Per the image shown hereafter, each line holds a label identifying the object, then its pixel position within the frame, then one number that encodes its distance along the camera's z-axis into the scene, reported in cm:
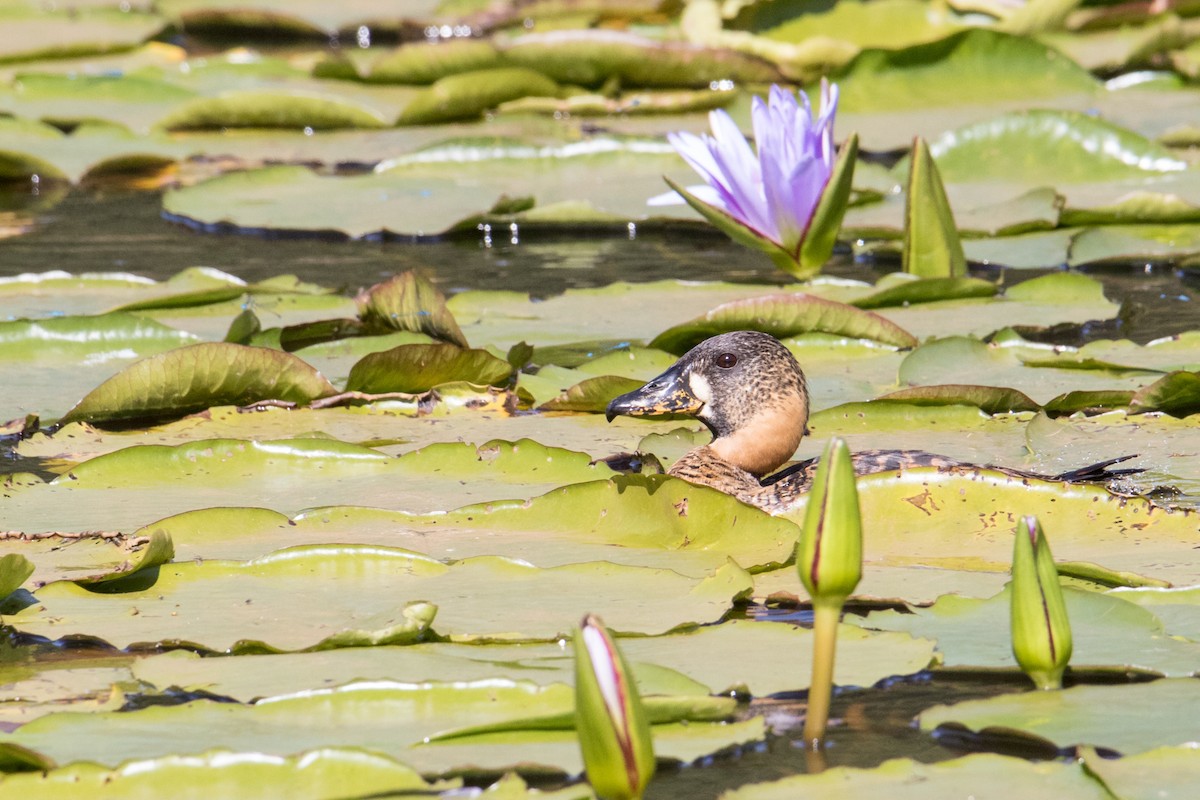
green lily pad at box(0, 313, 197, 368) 845
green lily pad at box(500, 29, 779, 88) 1490
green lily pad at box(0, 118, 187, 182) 1397
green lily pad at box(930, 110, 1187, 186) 1199
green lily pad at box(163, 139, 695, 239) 1184
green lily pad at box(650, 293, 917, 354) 853
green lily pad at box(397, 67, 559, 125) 1459
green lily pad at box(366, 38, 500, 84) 1526
